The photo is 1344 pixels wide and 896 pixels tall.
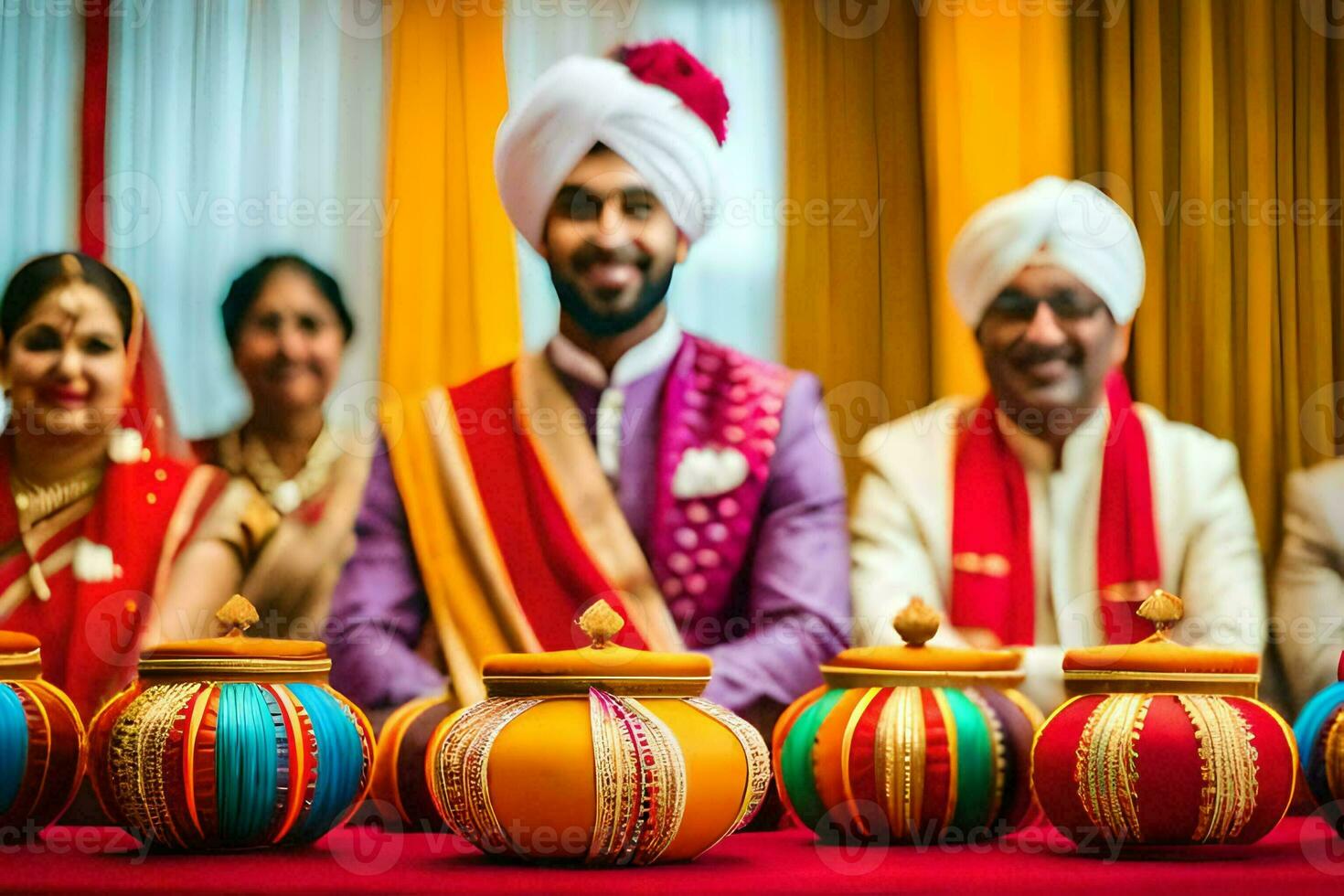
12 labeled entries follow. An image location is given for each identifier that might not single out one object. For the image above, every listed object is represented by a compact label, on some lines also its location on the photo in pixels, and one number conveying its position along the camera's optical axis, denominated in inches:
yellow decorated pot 118.5
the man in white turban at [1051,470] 142.6
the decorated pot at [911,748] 125.5
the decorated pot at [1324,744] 124.0
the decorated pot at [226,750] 121.3
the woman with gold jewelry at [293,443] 141.1
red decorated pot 120.8
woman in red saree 140.9
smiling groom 140.9
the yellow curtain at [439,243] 142.7
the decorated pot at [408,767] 134.7
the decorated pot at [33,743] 124.3
